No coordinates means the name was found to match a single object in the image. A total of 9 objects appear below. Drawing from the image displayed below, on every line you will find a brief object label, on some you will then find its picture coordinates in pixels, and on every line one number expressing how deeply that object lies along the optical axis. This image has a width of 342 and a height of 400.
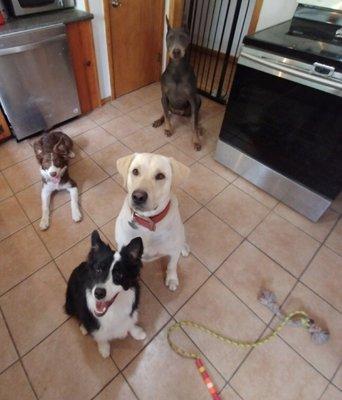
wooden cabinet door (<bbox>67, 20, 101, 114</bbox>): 2.30
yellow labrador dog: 1.09
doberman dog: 2.28
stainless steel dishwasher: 1.98
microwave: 2.05
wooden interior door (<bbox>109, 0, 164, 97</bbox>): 2.58
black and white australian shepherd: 0.95
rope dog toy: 1.28
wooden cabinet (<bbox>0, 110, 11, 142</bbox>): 2.24
